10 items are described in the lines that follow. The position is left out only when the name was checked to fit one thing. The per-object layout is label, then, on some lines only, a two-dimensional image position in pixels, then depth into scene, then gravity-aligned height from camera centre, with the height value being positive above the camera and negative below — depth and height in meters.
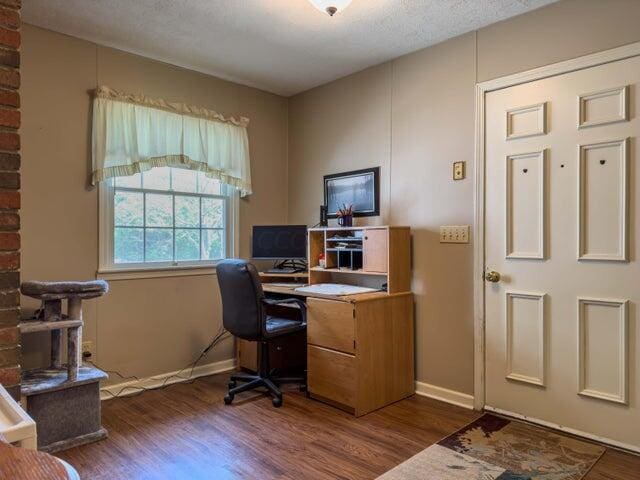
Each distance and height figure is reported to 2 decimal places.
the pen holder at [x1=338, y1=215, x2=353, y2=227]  3.32 +0.14
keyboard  3.65 -0.27
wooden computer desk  2.72 -0.64
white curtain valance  2.95 +0.75
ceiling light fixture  2.12 +1.15
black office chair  2.82 -0.53
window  3.06 +0.14
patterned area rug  2.01 -1.09
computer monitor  3.61 -0.03
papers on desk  2.96 -0.36
